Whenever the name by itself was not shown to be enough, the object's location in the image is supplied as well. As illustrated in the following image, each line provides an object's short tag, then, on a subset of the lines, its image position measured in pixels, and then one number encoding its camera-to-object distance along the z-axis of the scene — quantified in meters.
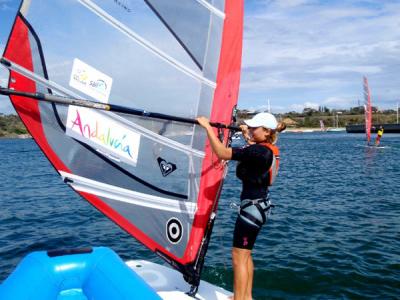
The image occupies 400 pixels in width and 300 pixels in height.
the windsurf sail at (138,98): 3.29
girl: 3.70
